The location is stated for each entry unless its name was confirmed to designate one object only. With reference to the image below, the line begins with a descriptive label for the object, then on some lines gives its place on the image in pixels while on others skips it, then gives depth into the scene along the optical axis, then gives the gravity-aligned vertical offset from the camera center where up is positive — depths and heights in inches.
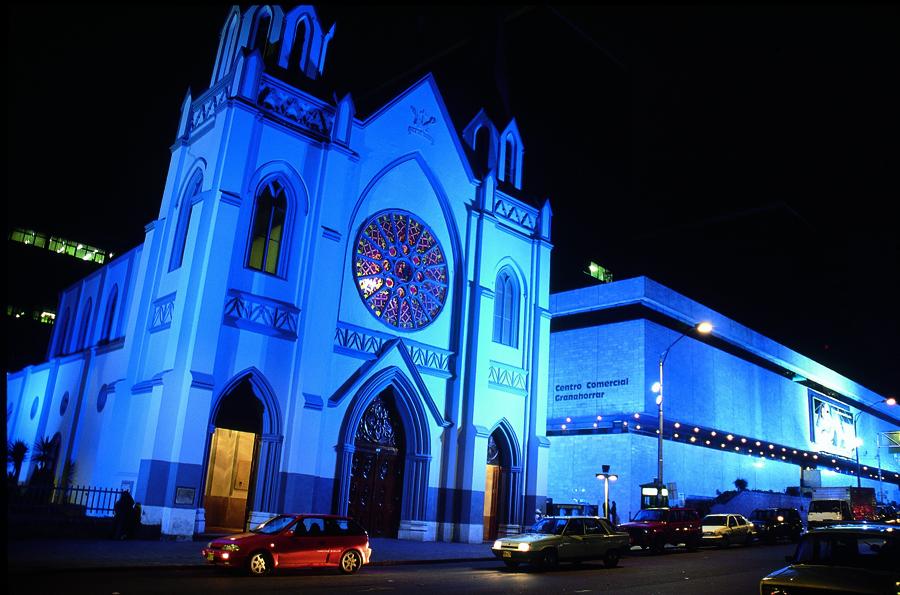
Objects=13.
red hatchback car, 604.1 -51.3
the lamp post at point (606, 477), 1216.2 +53.7
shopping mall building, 1772.9 +301.1
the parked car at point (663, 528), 1056.8 -22.8
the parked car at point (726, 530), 1218.6 -21.1
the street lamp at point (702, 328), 1121.8 +282.9
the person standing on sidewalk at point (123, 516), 796.7 -46.0
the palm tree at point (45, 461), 1280.8 +12.4
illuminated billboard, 2753.4 +381.6
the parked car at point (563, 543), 753.0 -40.0
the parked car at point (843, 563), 335.6 -18.4
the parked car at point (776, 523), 1375.5 -5.3
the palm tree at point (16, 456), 1403.8 +17.7
